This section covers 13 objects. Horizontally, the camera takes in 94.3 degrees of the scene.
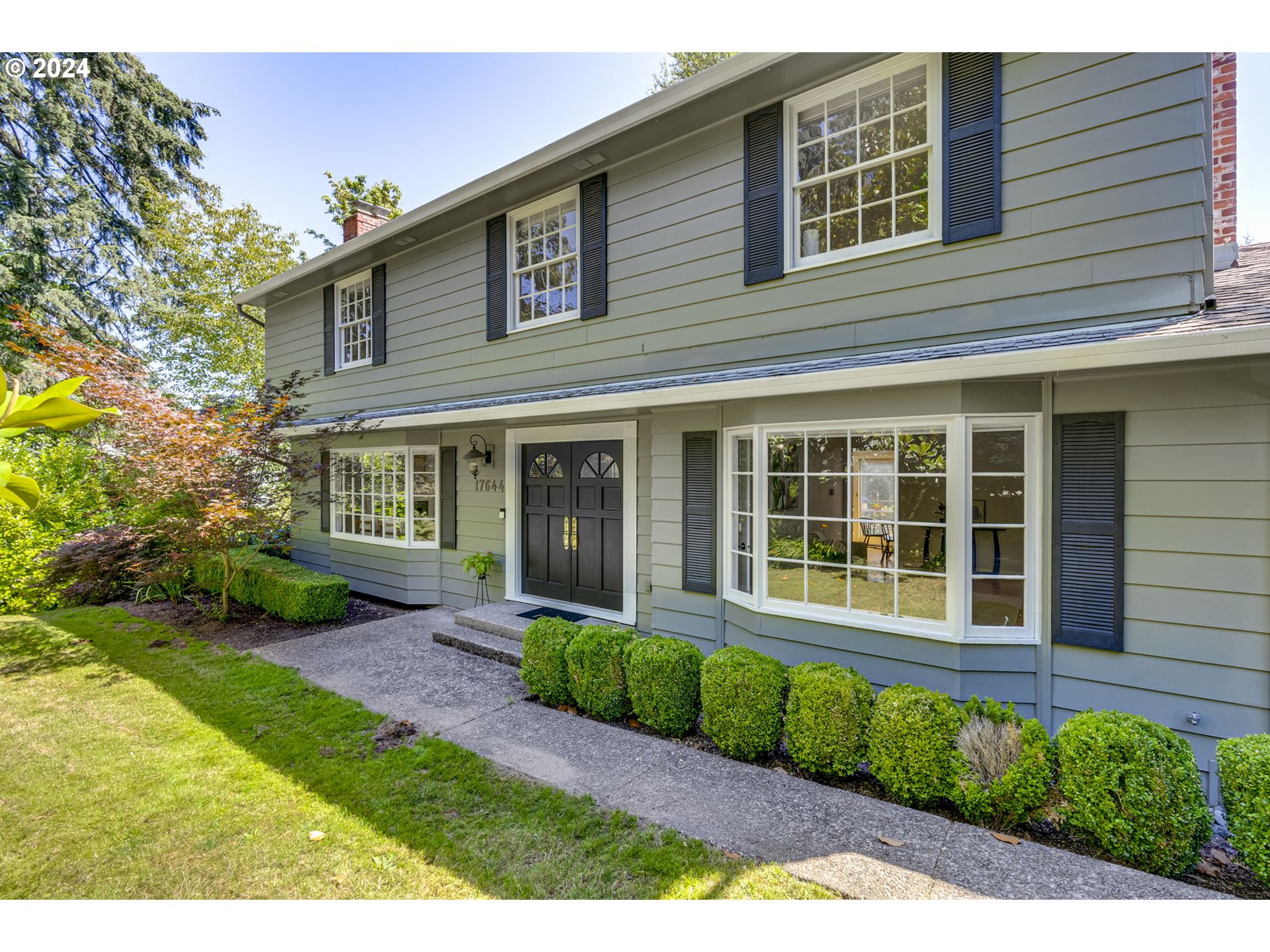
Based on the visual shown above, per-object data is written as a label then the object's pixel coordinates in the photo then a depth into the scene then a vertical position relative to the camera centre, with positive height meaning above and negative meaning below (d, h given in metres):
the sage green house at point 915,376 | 3.44 +0.65
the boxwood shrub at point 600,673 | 4.38 -1.51
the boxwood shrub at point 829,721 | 3.48 -1.48
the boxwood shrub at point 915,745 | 3.21 -1.52
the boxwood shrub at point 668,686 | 4.11 -1.50
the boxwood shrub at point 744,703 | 3.75 -1.49
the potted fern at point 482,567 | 7.32 -1.19
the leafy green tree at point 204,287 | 13.79 +4.47
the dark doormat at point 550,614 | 6.40 -1.58
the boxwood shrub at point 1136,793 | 2.70 -1.51
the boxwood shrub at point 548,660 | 4.64 -1.50
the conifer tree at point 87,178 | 11.73 +6.43
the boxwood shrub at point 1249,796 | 2.57 -1.44
